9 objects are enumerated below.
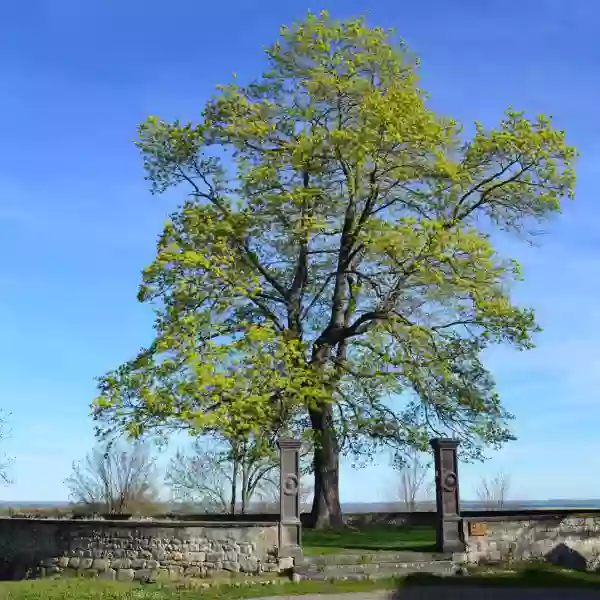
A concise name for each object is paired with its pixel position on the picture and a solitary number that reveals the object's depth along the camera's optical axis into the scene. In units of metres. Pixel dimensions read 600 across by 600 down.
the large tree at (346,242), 20.86
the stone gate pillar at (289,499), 16.36
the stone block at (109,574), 16.05
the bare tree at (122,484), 44.56
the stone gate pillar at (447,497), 17.58
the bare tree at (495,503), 72.42
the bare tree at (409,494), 64.81
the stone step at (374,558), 16.23
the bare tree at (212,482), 36.97
